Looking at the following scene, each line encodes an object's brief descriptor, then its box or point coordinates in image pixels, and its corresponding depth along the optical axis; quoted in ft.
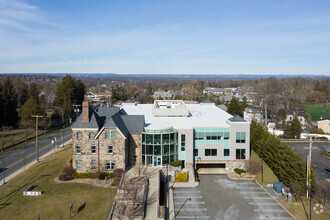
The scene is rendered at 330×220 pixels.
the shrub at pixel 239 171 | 135.64
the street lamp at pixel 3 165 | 120.76
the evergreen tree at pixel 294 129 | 213.05
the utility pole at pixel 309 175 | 104.14
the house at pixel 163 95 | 436.15
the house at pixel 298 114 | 263.62
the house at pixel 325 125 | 240.32
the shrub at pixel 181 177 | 125.08
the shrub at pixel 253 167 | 132.87
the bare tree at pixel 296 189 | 105.80
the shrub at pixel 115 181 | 116.26
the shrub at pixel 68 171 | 123.65
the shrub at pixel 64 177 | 121.19
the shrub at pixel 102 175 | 121.80
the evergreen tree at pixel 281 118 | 249.34
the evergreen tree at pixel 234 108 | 254.47
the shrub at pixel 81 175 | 123.47
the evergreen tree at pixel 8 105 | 218.59
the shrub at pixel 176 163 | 132.57
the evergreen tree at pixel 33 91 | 300.79
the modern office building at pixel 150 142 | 126.93
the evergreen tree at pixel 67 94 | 270.30
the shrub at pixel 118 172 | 121.33
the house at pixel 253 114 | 264.72
